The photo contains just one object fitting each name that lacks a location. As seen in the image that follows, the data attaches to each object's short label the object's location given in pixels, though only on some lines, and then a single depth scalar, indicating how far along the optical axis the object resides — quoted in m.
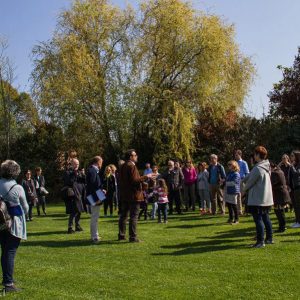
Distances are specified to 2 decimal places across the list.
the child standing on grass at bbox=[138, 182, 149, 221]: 15.85
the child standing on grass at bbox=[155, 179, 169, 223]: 14.54
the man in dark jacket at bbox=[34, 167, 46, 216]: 19.14
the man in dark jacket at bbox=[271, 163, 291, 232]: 11.47
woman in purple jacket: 19.08
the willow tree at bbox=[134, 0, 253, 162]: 27.50
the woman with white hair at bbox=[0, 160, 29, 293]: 6.85
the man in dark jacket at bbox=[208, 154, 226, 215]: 16.52
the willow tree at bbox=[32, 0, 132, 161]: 27.59
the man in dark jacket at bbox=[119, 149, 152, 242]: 10.82
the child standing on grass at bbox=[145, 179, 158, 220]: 15.46
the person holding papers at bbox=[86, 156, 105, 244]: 11.09
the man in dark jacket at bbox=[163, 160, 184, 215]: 17.98
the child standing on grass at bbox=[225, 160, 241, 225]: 13.62
